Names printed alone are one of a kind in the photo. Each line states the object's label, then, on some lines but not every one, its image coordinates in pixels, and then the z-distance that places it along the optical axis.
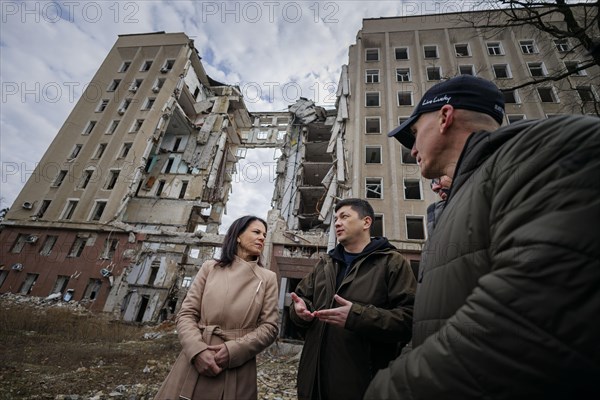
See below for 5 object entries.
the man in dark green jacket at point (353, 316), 2.06
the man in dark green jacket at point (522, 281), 0.59
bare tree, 5.74
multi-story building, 17.14
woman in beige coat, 2.14
